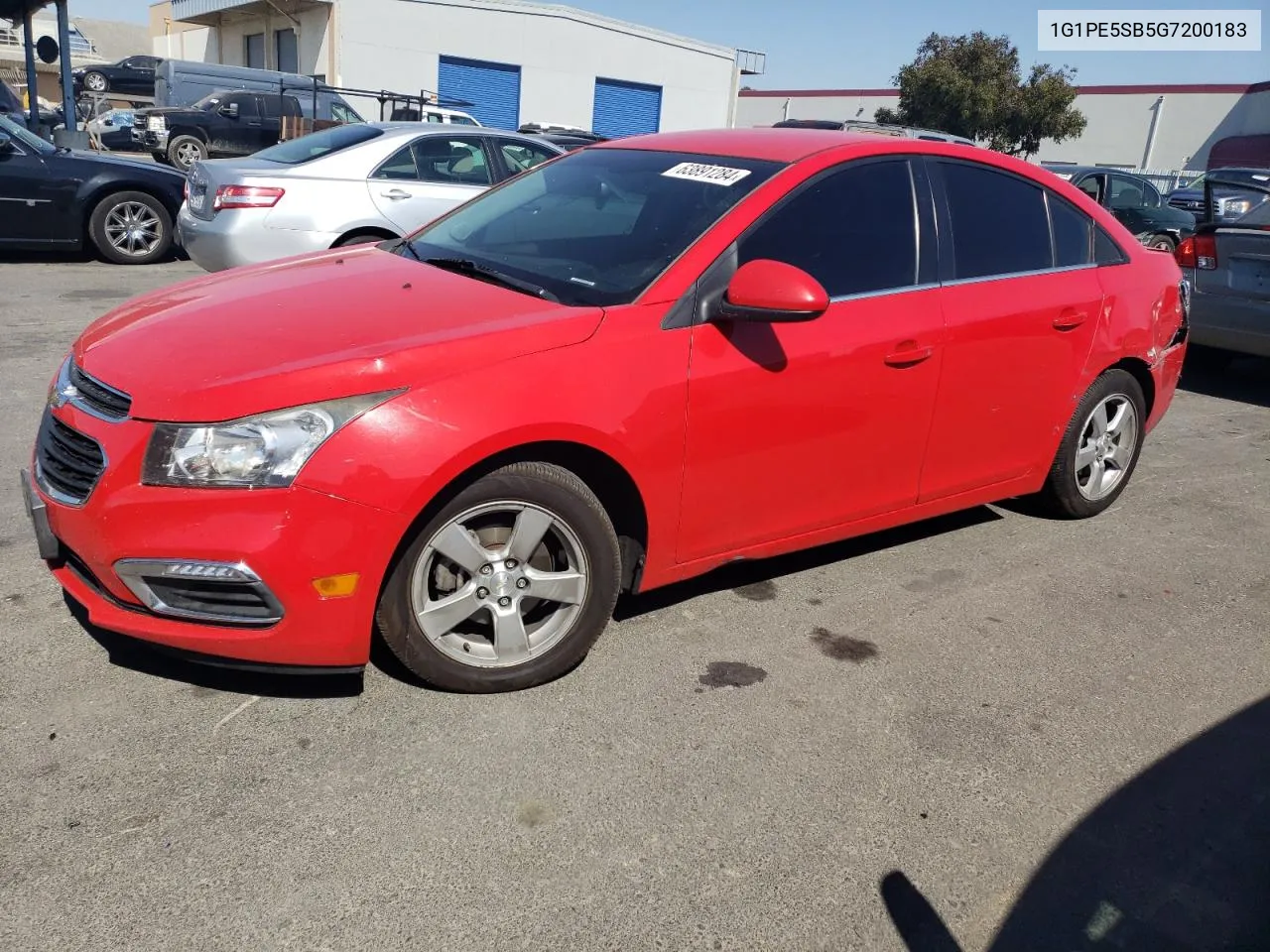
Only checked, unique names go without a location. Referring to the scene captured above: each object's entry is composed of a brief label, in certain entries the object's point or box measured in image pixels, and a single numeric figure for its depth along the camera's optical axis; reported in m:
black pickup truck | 21.52
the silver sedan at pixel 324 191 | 7.80
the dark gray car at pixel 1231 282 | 7.45
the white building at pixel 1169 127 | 40.00
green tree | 36.62
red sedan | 2.76
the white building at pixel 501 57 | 32.31
